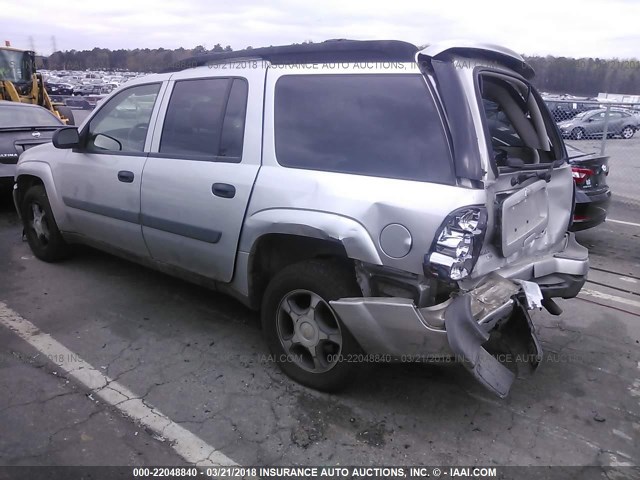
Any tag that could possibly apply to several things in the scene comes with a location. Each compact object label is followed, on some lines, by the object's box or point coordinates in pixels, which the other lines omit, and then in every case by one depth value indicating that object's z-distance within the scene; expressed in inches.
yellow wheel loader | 581.6
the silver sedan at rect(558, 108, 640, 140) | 643.5
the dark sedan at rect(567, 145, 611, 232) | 235.0
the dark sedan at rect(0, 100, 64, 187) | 272.7
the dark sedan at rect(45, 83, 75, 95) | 1489.9
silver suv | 101.3
